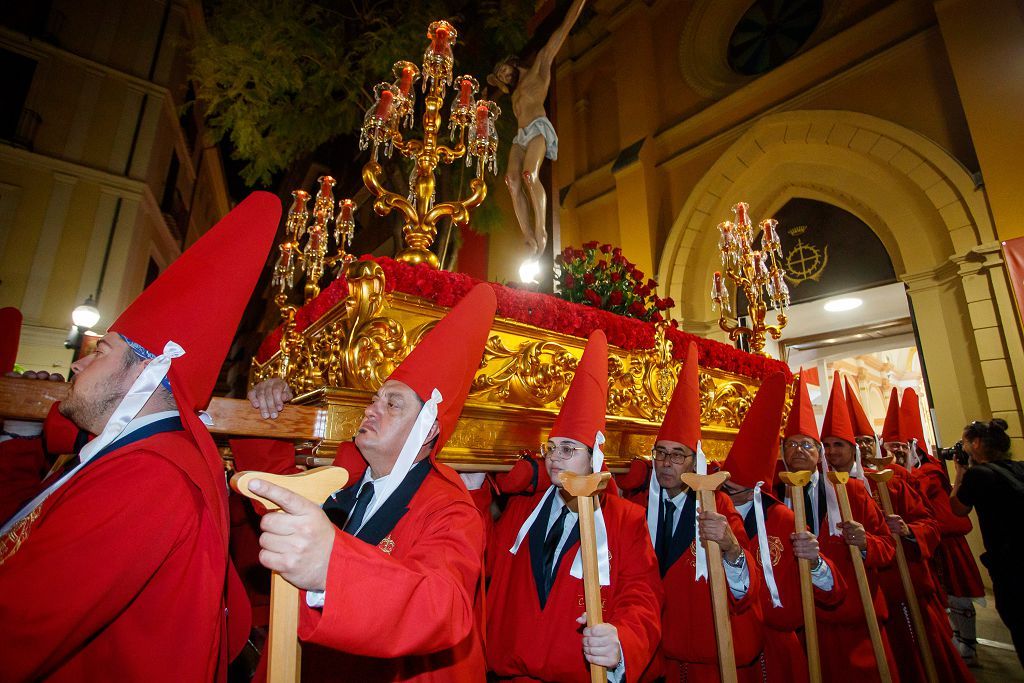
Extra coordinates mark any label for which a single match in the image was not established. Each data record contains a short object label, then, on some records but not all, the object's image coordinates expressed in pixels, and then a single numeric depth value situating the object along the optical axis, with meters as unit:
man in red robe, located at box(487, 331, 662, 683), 1.79
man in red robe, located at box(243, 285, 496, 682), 0.83
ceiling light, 7.76
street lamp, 6.88
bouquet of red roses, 3.35
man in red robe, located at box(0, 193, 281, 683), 0.85
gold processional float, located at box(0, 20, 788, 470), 1.95
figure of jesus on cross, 4.13
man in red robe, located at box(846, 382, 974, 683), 3.26
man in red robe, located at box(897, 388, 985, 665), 4.55
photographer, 2.94
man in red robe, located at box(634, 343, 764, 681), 2.19
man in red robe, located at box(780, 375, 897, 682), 2.71
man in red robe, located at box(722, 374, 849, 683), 2.56
